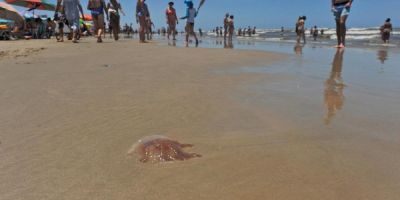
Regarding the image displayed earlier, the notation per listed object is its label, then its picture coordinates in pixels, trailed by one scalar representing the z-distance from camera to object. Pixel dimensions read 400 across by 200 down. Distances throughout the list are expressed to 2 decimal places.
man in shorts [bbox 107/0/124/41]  13.12
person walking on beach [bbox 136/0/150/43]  12.02
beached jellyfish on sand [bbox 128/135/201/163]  1.79
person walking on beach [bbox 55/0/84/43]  9.98
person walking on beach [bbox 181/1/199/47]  12.35
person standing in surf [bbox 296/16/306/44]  19.50
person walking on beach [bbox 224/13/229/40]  22.89
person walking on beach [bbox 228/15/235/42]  22.66
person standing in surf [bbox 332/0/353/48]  8.53
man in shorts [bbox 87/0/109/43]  10.61
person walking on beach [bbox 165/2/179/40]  13.73
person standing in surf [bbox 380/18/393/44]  18.59
